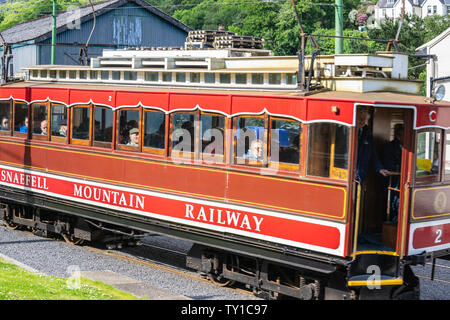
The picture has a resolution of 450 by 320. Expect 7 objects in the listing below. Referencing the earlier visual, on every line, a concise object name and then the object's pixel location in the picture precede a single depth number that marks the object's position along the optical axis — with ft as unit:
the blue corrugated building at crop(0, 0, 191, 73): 118.01
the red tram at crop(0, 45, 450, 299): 29.81
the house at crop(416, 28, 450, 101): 108.06
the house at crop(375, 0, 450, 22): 380.99
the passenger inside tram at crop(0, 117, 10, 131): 48.32
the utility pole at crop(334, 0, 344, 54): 40.47
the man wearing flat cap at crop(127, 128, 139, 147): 38.34
